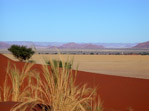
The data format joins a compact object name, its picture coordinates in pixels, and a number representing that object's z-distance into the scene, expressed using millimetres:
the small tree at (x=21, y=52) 39797
